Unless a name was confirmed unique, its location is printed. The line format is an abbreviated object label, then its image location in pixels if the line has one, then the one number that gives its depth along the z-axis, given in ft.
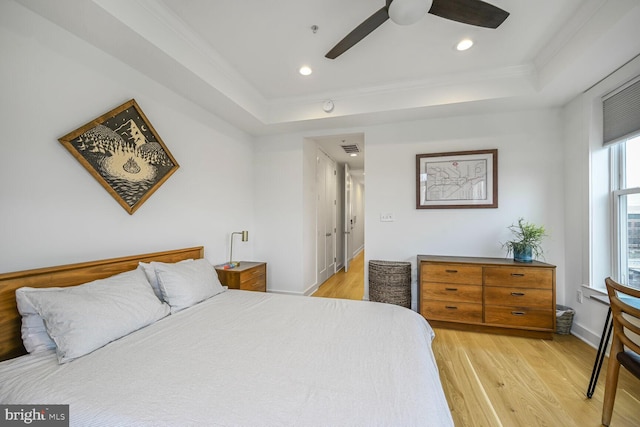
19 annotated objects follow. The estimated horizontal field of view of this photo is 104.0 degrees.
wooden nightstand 8.80
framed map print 9.77
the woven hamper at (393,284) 9.43
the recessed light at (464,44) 6.94
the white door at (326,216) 14.33
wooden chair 4.40
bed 2.83
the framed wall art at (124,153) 5.76
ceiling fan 4.67
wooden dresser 7.98
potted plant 8.63
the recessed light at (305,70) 8.32
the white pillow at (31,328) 4.23
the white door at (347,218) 18.90
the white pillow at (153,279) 6.15
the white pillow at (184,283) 6.04
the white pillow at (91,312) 4.04
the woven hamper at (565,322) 8.27
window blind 6.61
